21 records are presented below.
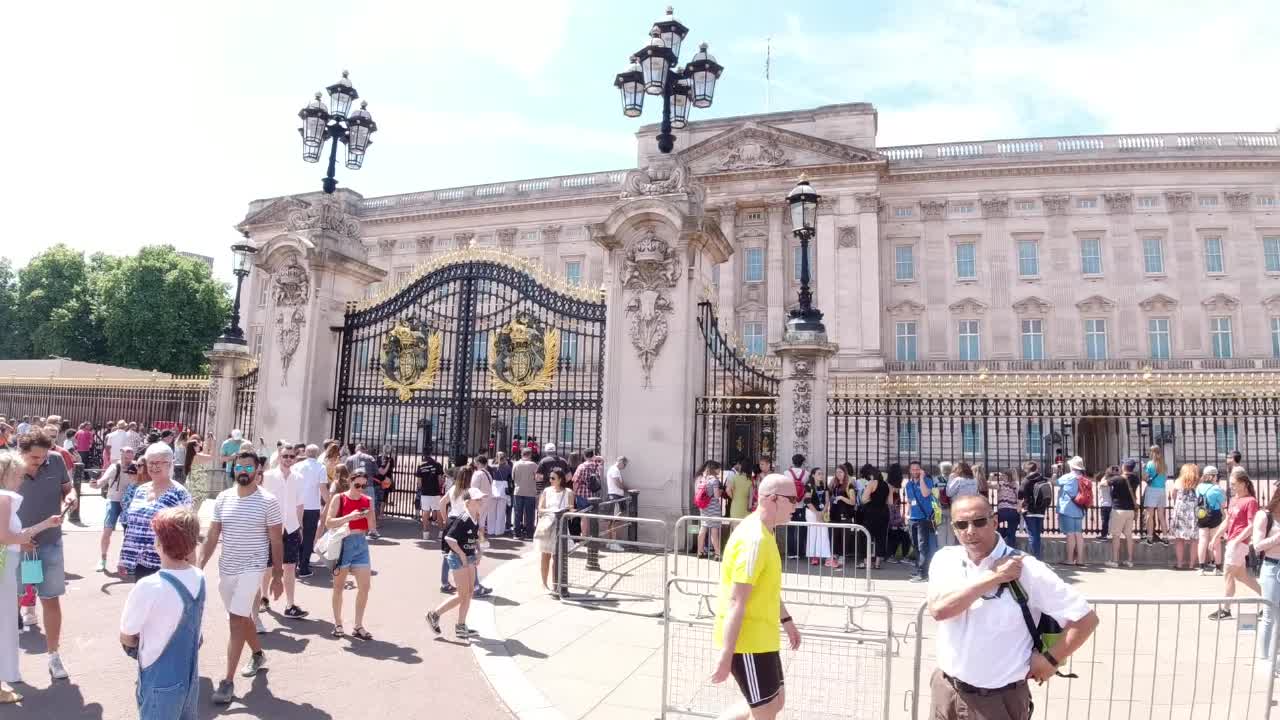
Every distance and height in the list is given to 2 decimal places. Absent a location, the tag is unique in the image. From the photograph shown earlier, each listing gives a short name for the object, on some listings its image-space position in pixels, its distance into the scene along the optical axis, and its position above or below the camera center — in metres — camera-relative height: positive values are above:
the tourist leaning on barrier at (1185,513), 10.91 -1.42
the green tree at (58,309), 45.25 +5.64
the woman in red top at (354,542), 6.84 -1.36
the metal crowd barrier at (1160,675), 5.54 -2.29
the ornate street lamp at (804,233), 11.69 +3.06
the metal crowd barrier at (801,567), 9.05 -2.32
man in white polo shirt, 2.99 -0.87
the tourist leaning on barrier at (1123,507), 11.81 -1.42
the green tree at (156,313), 43.91 +5.40
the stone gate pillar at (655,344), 11.38 +1.11
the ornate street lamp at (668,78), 11.55 +5.58
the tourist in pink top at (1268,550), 6.18 -1.11
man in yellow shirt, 3.88 -1.10
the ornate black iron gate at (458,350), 13.38 +1.13
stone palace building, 36.94 +9.51
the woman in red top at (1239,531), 7.44 -1.18
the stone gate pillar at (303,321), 14.50 +1.69
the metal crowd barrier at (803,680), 5.19 -2.21
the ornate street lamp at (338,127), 14.23 +5.69
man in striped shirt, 5.48 -1.23
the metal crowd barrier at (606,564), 8.74 -2.22
